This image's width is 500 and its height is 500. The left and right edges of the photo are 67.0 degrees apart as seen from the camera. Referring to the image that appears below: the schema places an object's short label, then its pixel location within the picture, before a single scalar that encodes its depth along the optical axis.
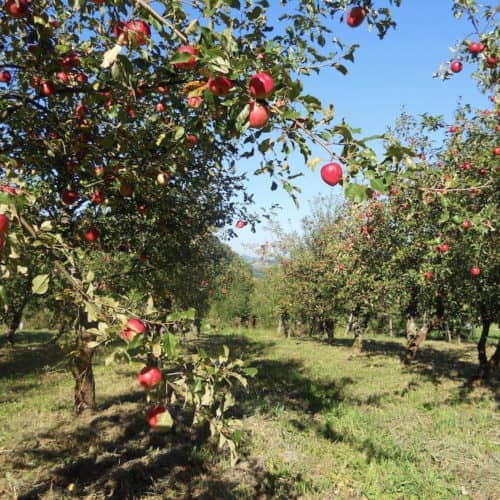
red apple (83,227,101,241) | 4.55
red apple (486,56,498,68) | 4.36
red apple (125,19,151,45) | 1.98
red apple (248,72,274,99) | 1.76
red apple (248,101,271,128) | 1.81
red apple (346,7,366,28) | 3.07
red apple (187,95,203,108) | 2.28
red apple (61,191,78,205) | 4.09
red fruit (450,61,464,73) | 4.76
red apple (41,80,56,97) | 3.39
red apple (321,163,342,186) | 1.89
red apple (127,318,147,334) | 1.79
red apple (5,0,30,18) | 2.51
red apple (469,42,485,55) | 4.39
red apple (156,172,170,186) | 3.59
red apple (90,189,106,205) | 4.09
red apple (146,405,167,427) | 2.02
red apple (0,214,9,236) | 1.39
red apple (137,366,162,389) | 1.86
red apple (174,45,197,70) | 1.94
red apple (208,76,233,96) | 1.83
